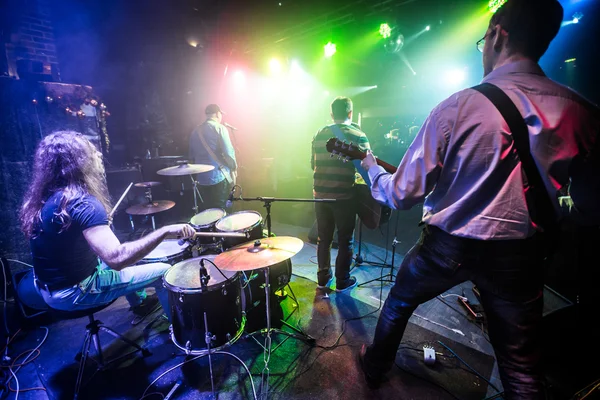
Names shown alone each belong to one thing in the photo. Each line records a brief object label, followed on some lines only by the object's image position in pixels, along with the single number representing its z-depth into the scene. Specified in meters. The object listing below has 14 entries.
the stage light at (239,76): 8.77
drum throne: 2.15
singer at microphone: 5.13
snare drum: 2.63
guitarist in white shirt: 1.23
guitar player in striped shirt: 3.16
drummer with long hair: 1.93
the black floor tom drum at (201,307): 2.09
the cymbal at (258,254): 1.96
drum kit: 2.06
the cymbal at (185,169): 3.82
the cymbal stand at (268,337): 2.15
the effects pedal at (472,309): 2.88
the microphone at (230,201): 2.63
